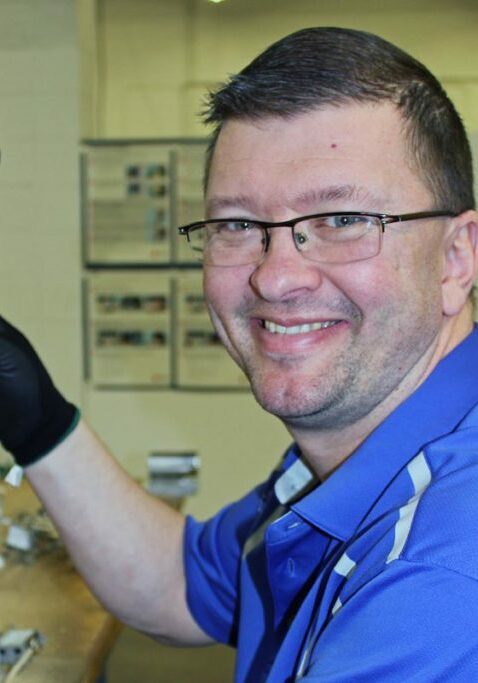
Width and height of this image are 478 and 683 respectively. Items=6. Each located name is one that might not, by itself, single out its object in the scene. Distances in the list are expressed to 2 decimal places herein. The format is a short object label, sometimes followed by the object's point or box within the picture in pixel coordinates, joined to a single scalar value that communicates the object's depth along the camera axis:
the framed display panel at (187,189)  2.63
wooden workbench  1.03
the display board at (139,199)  2.63
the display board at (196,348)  2.67
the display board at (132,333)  2.67
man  0.78
